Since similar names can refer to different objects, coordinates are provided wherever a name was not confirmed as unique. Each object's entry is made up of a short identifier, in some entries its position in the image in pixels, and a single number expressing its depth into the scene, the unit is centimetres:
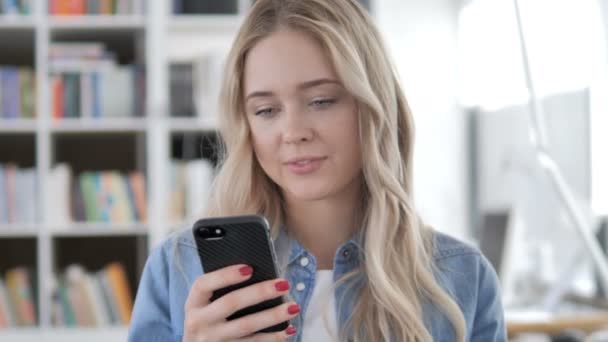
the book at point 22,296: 336
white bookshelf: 333
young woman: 123
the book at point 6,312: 337
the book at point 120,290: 339
